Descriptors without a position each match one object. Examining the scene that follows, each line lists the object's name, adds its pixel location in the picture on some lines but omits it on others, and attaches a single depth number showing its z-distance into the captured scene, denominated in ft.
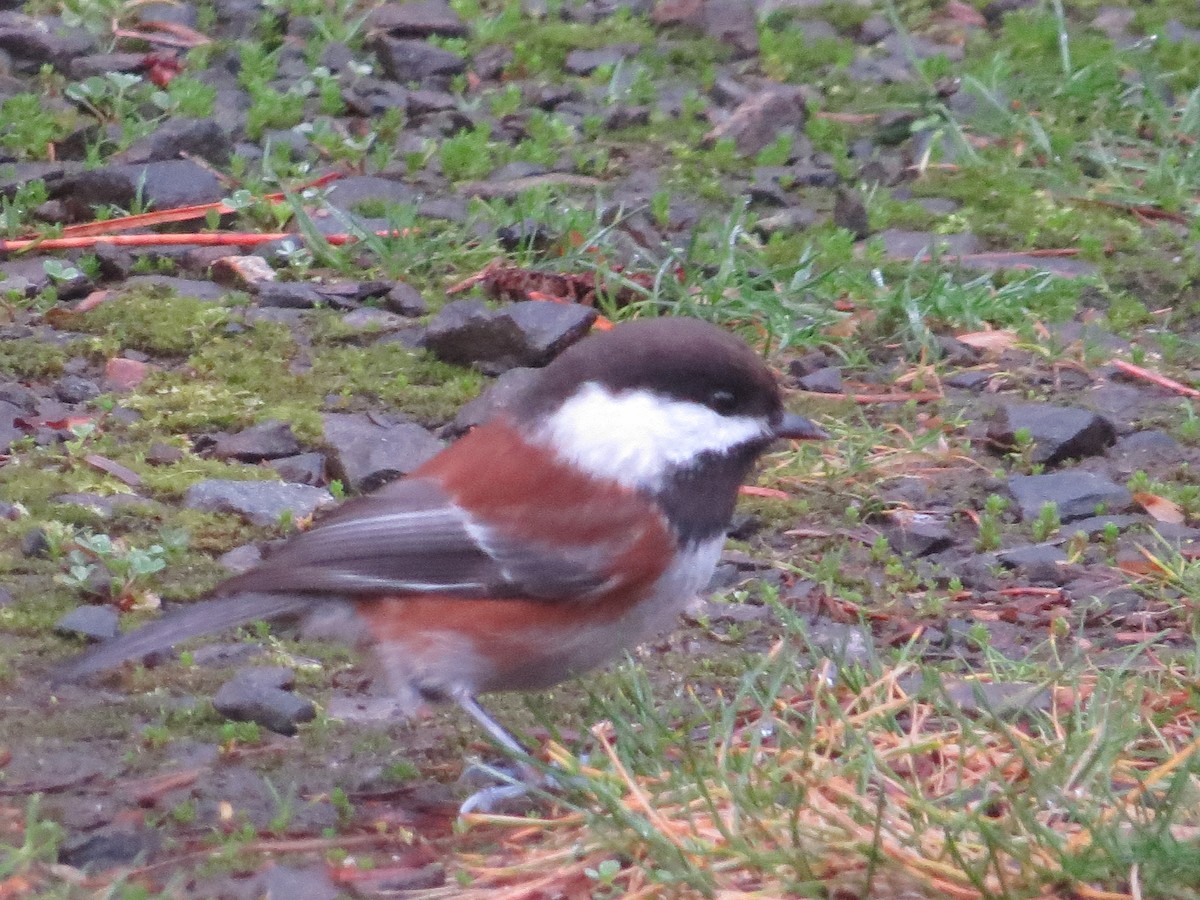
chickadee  19.79
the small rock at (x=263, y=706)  20.26
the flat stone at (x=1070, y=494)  26.84
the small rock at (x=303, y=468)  27.09
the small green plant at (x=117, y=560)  23.02
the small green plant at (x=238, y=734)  19.67
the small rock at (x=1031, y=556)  25.36
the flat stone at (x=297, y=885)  16.20
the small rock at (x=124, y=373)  29.45
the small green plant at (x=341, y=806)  18.33
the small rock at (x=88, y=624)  21.89
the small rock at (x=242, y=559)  24.33
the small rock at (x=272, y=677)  20.98
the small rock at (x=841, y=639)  20.92
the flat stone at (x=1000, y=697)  18.47
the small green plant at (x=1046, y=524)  26.11
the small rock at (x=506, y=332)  30.27
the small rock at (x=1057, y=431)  28.45
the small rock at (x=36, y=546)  23.77
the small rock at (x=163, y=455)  27.14
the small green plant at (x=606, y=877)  15.89
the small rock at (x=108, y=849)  16.69
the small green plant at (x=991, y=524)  25.89
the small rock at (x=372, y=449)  26.81
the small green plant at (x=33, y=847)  15.58
